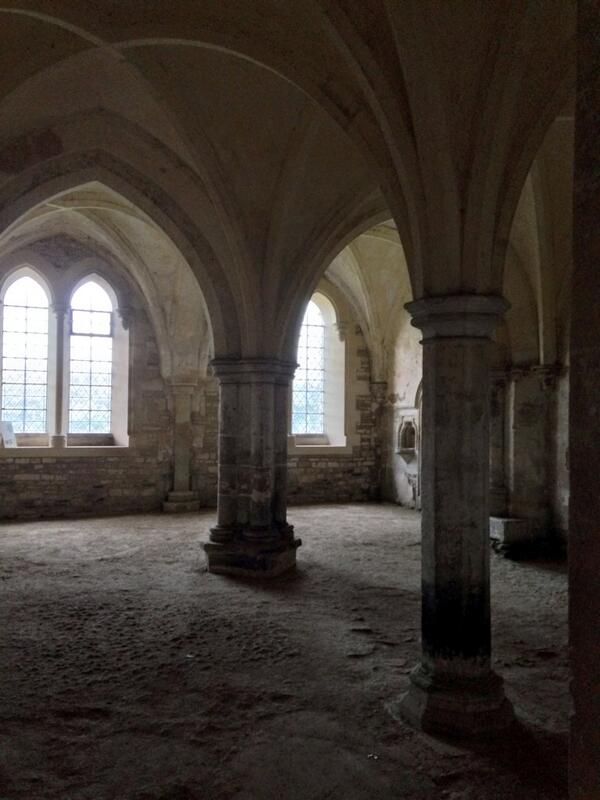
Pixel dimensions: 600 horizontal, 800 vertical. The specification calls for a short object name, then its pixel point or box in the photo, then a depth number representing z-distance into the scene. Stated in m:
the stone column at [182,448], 13.10
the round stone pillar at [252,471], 7.77
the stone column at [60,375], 12.62
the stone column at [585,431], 1.65
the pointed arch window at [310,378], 14.73
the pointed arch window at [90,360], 13.09
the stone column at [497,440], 9.26
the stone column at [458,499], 4.02
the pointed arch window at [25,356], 12.63
